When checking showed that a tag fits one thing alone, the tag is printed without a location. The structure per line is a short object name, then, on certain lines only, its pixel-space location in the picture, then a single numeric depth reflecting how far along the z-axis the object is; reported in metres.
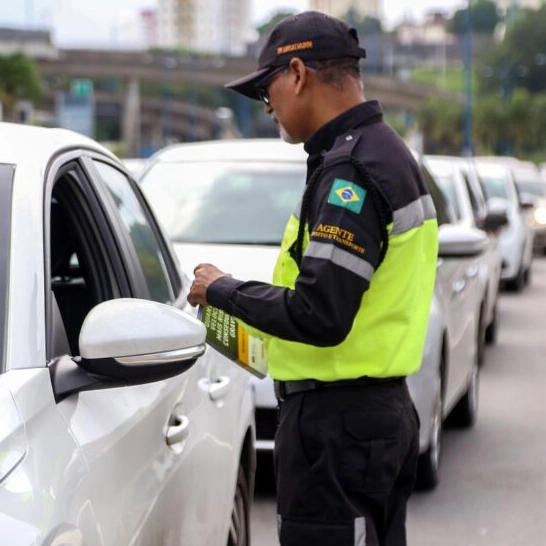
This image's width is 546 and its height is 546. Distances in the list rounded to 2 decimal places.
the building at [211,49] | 118.85
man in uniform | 3.41
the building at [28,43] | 81.25
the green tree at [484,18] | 171.00
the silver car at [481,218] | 11.05
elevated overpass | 90.12
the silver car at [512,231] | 19.03
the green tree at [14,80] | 77.31
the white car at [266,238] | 6.96
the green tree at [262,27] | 117.46
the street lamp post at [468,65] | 50.06
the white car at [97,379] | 2.59
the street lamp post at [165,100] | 92.81
